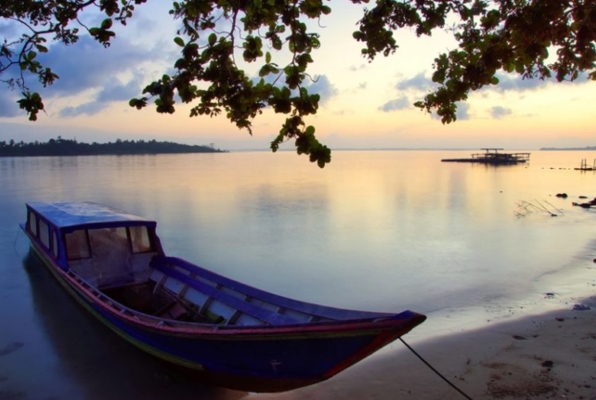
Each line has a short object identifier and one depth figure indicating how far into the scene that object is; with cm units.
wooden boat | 462
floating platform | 7900
